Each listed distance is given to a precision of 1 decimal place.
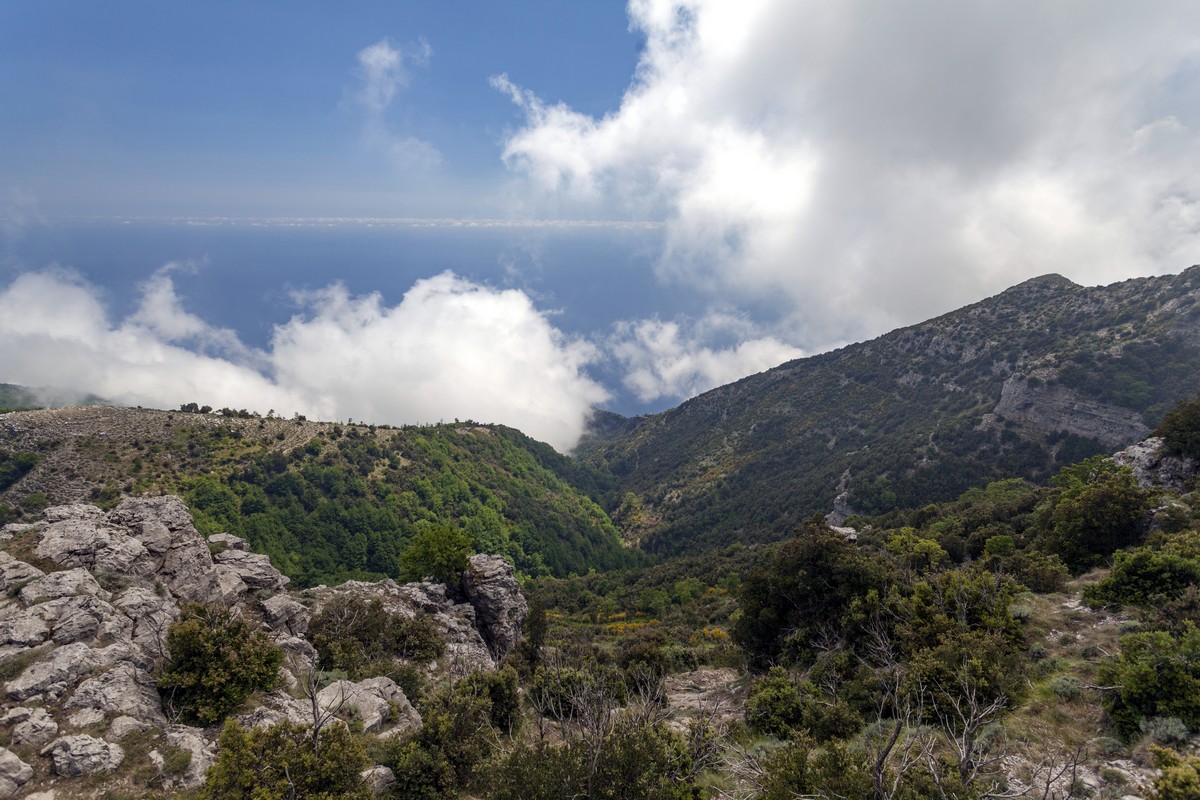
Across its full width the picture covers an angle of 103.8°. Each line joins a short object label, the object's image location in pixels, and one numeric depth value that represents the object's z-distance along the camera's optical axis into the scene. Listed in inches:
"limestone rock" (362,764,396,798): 566.9
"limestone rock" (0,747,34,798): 453.7
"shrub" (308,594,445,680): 1006.4
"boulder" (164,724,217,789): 516.7
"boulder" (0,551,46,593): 707.4
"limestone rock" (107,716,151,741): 544.4
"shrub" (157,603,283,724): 629.0
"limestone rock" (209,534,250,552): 1243.8
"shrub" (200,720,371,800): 442.3
